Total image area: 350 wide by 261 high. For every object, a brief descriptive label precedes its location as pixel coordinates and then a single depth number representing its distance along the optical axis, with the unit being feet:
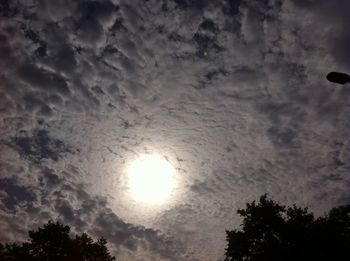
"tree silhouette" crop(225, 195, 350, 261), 78.12
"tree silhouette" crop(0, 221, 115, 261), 111.65
